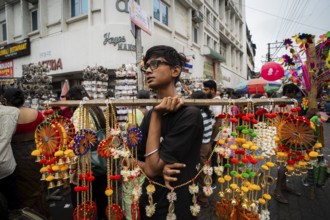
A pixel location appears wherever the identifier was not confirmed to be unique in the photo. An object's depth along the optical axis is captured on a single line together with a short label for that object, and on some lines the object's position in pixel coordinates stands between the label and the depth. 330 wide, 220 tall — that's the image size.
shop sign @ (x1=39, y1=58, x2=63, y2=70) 9.77
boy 1.21
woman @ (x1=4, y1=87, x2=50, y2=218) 2.57
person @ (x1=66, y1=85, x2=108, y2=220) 2.21
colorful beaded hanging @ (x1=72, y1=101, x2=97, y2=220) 1.43
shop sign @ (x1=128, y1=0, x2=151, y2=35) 5.50
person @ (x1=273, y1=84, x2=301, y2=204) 3.58
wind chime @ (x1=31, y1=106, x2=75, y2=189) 1.49
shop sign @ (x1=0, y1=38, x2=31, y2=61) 11.34
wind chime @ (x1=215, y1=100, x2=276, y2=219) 1.52
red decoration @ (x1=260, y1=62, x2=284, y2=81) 5.22
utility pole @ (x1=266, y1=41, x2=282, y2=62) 34.05
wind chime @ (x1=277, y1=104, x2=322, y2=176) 1.52
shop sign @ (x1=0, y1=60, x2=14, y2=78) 12.57
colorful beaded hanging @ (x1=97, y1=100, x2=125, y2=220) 1.49
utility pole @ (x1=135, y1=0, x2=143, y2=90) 5.92
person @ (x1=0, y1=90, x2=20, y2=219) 2.20
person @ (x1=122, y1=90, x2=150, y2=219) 2.02
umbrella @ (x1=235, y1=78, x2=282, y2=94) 11.52
